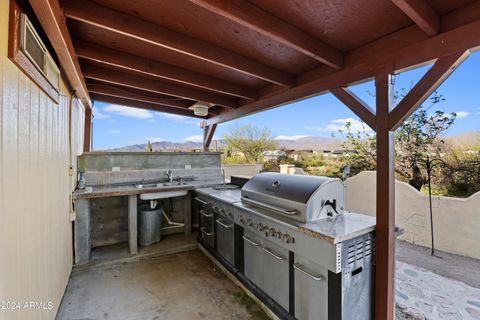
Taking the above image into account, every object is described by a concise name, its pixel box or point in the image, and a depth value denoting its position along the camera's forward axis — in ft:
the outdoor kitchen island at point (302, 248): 5.76
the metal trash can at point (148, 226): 12.87
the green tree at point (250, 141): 33.65
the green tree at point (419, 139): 17.85
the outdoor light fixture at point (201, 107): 14.61
